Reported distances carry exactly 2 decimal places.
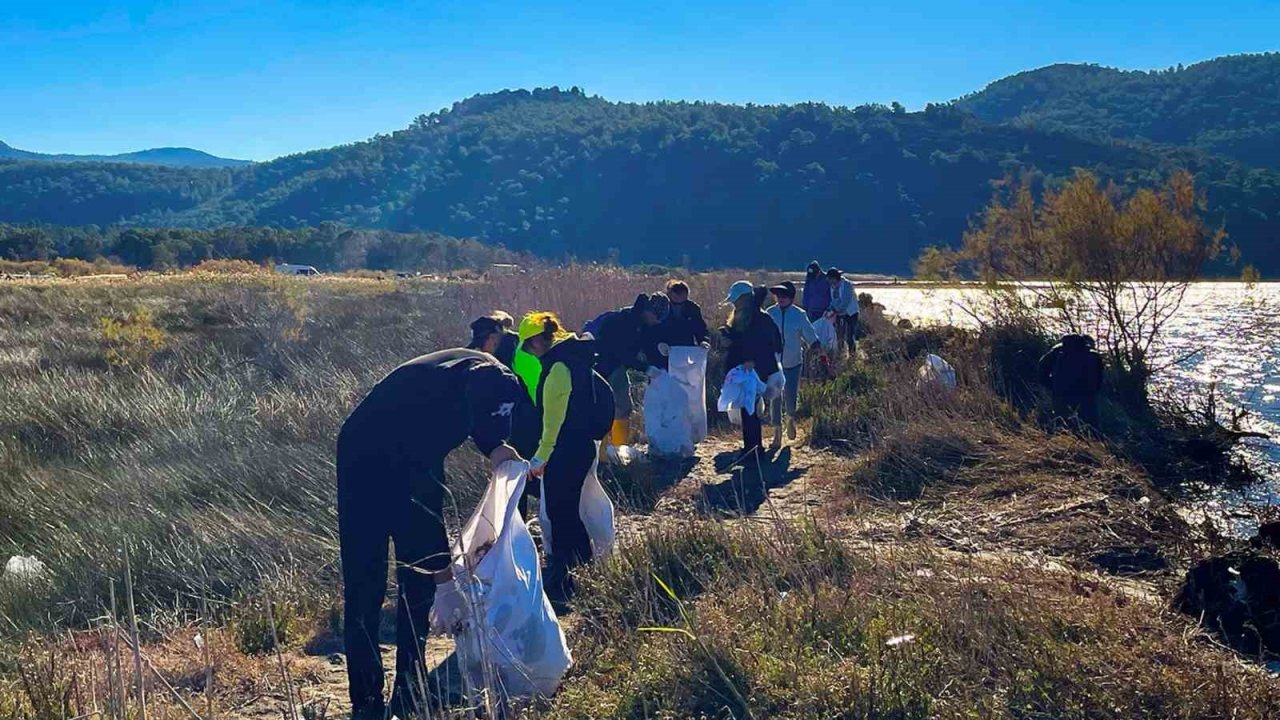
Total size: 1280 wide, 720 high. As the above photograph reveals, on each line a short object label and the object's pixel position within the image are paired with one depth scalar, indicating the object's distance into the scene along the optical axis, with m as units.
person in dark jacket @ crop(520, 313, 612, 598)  5.53
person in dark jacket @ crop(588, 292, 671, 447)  8.19
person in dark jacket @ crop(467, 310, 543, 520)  5.23
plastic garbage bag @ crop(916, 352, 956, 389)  10.27
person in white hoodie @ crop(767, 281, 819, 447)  9.88
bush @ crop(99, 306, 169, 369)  13.59
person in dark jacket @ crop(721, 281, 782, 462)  8.98
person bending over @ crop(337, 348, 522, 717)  4.11
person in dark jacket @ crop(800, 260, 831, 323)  12.93
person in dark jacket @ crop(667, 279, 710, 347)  8.92
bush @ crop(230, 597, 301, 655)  5.08
